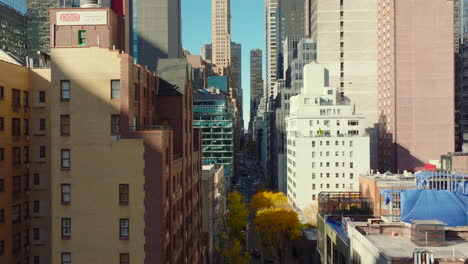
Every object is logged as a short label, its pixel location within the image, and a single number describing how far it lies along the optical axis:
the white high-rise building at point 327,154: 130.38
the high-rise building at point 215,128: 176.00
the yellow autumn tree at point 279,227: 96.12
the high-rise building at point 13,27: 158.75
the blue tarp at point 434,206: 52.75
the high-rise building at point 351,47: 173.62
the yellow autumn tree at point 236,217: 108.06
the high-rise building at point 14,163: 40.62
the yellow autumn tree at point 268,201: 118.06
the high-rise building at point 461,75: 175.25
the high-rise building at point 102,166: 38.56
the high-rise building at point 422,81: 151.50
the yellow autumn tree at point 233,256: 83.44
